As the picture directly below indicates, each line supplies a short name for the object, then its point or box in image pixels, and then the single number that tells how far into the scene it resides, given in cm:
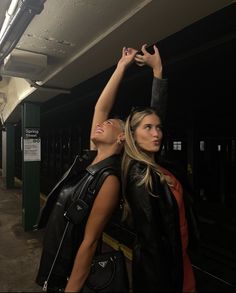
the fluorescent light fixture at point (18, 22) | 173
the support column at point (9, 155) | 962
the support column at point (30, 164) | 484
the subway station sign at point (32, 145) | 481
